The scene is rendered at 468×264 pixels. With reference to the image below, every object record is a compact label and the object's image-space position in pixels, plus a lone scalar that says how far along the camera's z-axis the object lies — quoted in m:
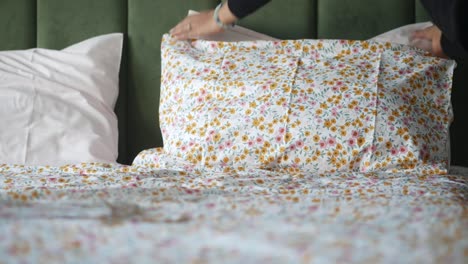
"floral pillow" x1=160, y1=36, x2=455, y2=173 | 2.16
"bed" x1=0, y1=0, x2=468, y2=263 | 1.39
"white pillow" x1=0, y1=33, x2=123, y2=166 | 2.35
